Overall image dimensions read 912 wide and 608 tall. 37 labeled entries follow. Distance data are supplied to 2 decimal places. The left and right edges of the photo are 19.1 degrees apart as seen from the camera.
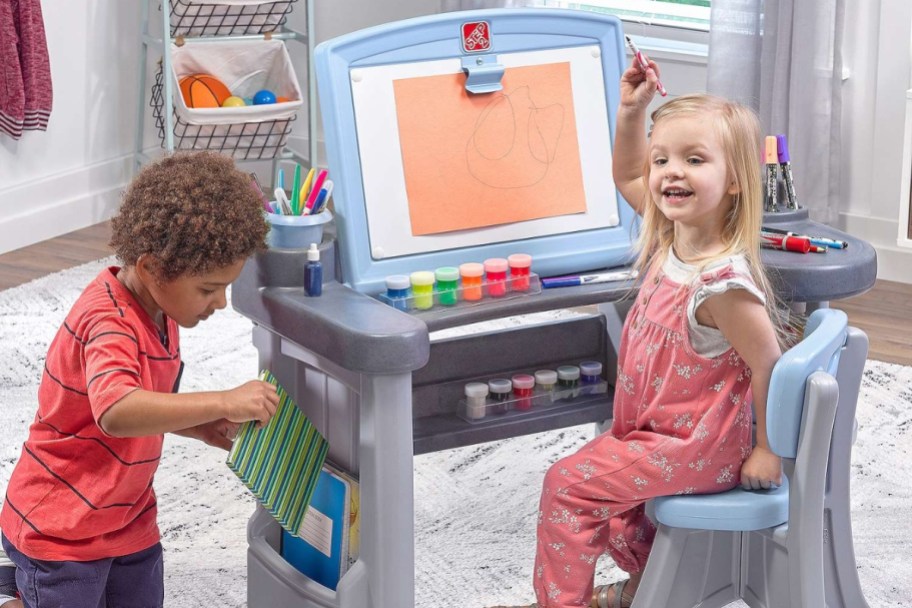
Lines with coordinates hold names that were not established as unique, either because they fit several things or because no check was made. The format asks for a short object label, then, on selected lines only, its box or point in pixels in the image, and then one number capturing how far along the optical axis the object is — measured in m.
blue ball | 6.43
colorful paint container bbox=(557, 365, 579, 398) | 4.10
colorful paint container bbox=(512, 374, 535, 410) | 4.05
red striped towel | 5.64
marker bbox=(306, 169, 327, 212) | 3.82
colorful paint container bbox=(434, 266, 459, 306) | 3.85
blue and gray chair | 3.59
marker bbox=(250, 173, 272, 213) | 3.77
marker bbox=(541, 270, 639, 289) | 3.92
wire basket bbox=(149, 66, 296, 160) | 6.58
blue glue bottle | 3.75
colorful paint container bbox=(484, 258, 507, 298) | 3.87
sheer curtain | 5.55
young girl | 3.67
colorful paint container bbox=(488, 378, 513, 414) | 4.03
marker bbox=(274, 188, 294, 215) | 3.81
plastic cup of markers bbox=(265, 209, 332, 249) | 3.77
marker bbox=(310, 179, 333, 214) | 3.81
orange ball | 6.30
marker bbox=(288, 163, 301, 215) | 3.82
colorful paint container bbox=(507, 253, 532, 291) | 3.89
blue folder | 3.83
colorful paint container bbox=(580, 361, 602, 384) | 4.11
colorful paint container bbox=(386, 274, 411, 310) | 3.83
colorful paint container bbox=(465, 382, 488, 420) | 4.01
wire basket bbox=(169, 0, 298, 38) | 6.59
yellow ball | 6.35
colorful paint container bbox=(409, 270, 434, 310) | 3.83
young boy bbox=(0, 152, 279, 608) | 3.62
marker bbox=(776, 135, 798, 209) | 3.98
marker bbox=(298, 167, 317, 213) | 3.82
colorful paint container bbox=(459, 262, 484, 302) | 3.86
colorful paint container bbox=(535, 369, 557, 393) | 4.08
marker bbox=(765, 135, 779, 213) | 3.98
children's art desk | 3.71
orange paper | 3.90
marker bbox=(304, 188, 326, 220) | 3.82
